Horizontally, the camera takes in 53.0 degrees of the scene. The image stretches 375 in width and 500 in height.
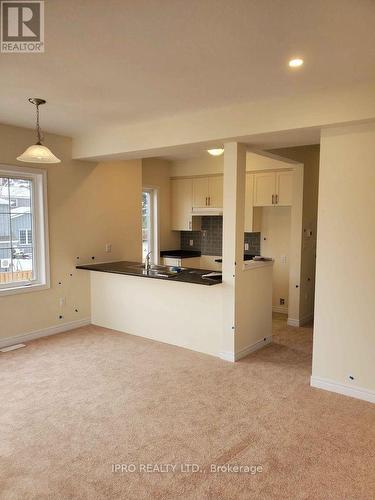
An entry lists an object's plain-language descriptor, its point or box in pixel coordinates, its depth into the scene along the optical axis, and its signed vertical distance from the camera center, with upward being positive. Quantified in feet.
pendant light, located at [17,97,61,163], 10.95 +2.10
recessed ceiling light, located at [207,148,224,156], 16.89 +3.45
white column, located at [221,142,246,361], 12.96 -0.08
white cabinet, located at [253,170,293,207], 18.66 +2.00
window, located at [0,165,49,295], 14.83 -0.15
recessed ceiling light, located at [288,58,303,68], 8.26 +3.69
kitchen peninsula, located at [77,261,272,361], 13.93 -3.07
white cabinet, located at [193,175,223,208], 21.84 +2.12
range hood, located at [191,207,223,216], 21.50 +0.98
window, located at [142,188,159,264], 23.09 +0.07
